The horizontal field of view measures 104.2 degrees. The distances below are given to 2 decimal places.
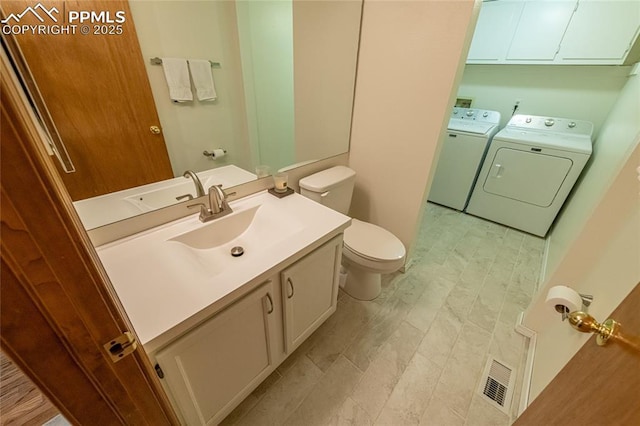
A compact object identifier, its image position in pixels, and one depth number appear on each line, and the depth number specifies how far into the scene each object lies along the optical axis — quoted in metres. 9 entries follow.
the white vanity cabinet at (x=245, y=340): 0.83
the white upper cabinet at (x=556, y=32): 2.04
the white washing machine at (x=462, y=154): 2.69
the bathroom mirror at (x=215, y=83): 0.85
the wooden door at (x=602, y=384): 0.49
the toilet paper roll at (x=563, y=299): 0.85
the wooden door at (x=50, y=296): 0.31
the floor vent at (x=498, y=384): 1.31
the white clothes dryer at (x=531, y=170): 2.29
